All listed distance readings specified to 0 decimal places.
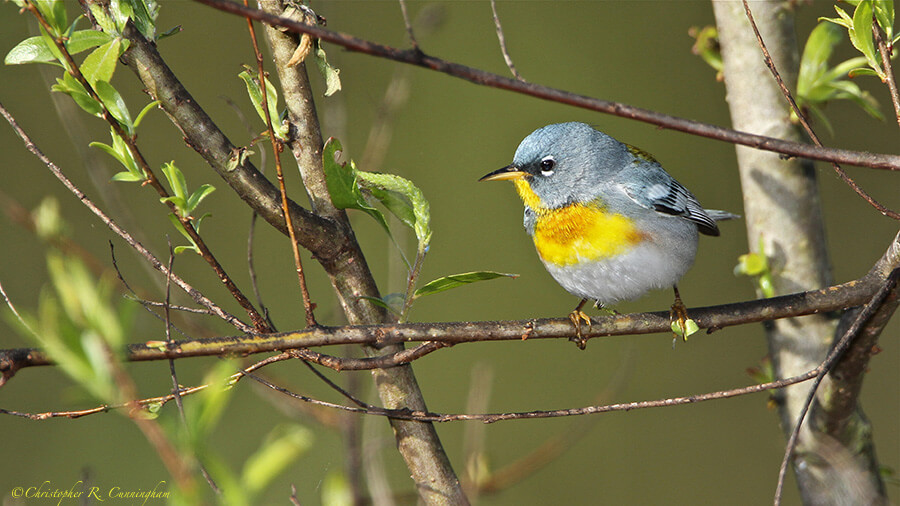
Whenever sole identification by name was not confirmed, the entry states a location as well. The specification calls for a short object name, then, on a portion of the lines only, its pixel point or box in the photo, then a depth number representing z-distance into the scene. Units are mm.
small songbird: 3656
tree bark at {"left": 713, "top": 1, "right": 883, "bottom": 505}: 3658
